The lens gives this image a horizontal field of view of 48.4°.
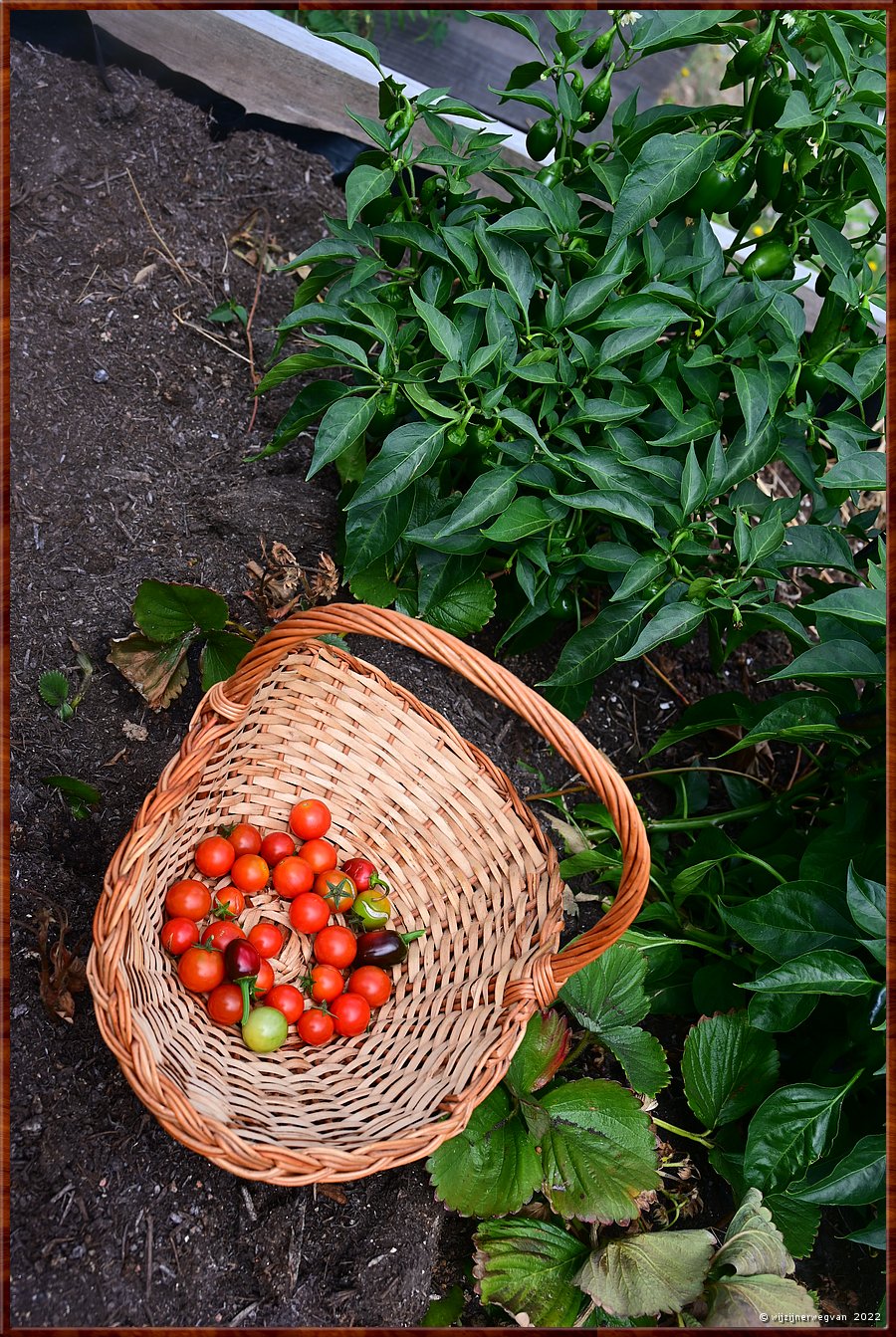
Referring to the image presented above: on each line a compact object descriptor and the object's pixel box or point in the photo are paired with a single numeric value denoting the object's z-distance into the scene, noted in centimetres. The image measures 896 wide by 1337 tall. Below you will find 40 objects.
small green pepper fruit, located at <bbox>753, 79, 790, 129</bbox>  151
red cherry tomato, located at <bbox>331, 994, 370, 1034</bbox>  156
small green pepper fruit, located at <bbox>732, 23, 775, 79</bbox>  146
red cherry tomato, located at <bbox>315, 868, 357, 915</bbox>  164
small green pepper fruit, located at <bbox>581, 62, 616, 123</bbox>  154
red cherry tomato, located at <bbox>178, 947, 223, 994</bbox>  150
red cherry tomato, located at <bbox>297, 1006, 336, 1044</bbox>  155
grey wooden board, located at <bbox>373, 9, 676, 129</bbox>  281
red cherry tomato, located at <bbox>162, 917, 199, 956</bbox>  154
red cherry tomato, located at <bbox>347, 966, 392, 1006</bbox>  160
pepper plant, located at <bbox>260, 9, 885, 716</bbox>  149
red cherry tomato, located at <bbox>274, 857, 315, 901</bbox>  165
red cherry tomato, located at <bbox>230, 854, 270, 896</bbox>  163
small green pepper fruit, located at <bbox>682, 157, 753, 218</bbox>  154
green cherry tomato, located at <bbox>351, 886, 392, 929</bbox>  164
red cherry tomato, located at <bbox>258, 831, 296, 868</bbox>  169
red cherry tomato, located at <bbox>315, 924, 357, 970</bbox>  163
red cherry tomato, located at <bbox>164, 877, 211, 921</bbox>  156
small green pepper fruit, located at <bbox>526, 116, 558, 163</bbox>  163
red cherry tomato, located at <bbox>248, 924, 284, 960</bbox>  163
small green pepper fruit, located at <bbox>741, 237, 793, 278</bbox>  164
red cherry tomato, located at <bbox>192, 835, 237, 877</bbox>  161
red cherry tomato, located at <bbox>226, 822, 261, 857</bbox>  167
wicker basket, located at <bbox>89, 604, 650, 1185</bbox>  129
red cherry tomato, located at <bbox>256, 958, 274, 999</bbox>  157
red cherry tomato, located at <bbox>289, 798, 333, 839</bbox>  169
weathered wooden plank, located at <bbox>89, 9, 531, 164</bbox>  230
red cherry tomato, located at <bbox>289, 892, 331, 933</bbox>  164
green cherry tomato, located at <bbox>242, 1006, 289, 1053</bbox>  150
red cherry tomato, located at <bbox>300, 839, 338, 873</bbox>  168
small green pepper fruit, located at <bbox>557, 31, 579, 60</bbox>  149
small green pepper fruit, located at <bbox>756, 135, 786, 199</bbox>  154
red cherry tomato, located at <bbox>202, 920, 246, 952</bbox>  156
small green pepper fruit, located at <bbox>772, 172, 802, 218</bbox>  162
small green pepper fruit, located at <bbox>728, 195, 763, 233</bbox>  167
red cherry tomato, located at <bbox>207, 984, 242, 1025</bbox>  150
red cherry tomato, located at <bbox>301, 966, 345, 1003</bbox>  160
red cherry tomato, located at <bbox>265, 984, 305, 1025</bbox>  157
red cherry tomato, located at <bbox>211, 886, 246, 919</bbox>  163
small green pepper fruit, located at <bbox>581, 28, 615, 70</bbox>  152
